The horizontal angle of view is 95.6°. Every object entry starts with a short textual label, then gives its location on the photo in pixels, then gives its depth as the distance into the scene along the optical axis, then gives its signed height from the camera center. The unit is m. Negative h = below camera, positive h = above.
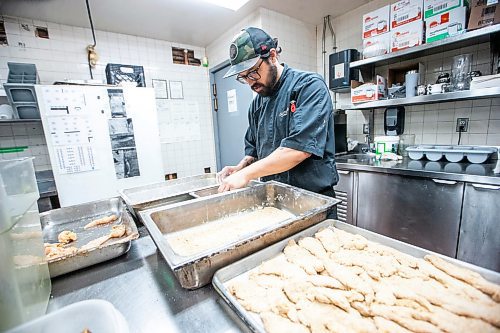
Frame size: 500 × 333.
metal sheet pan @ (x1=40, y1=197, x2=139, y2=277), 0.72 -0.39
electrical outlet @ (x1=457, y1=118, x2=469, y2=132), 2.11 -0.09
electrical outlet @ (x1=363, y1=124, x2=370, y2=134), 2.78 -0.10
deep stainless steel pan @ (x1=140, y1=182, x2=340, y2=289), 0.61 -0.36
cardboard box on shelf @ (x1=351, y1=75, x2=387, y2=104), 2.35 +0.30
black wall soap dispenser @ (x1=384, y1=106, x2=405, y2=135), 2.48 -0.01
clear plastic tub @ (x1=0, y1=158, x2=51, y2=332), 0.44 -0.25
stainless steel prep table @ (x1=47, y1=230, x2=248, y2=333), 0.54 -0.44
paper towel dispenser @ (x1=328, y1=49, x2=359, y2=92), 2.61 +0.59
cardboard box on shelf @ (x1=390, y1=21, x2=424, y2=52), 1.98 +0.73
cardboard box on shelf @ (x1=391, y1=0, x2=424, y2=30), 1.94 +0.92
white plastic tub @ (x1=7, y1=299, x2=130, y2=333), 0.46 -0.37
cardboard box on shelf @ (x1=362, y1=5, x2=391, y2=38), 2.15 +0.94
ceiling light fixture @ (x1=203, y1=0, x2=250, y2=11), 2.22 +1.22
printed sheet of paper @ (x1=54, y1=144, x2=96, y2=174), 2.30 -0.21
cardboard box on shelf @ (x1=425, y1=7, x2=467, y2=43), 1.76 +0.72
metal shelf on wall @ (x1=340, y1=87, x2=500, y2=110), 1.63 +0.15
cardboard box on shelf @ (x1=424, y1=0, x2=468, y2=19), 1.75 +0.86
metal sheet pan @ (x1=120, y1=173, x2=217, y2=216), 1.11 -0.38
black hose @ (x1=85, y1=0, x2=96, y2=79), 2.83 +0.95
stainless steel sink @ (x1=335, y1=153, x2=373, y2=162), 2.47 -0.41
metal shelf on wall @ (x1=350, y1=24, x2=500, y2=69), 1.66 +0.59
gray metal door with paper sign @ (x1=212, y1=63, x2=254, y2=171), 3.26 +0.19
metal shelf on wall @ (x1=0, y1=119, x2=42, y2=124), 2.23 +0.20
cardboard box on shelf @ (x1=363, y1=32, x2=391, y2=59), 2.19 +0.72
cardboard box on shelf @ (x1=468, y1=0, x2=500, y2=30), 1.61 +0.72
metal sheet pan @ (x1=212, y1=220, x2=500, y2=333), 0.52 -0.40
